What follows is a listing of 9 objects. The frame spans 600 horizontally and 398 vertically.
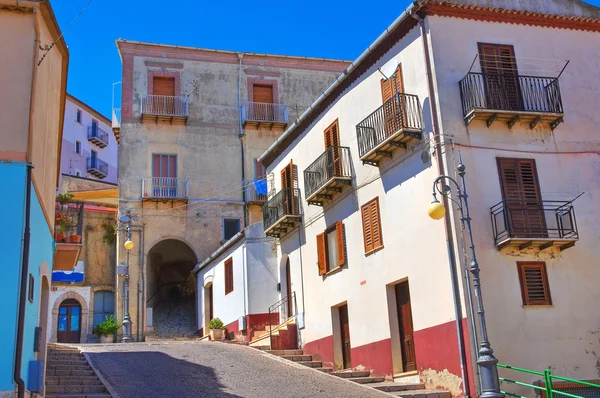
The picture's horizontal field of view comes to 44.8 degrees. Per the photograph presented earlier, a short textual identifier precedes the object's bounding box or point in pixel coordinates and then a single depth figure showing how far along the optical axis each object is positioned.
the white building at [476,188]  16.44
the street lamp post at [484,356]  13.05
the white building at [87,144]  54.81
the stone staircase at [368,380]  16.28
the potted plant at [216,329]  29.09
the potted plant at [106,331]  31.16
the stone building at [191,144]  34.22
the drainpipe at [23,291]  11.47
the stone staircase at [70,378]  15.57
